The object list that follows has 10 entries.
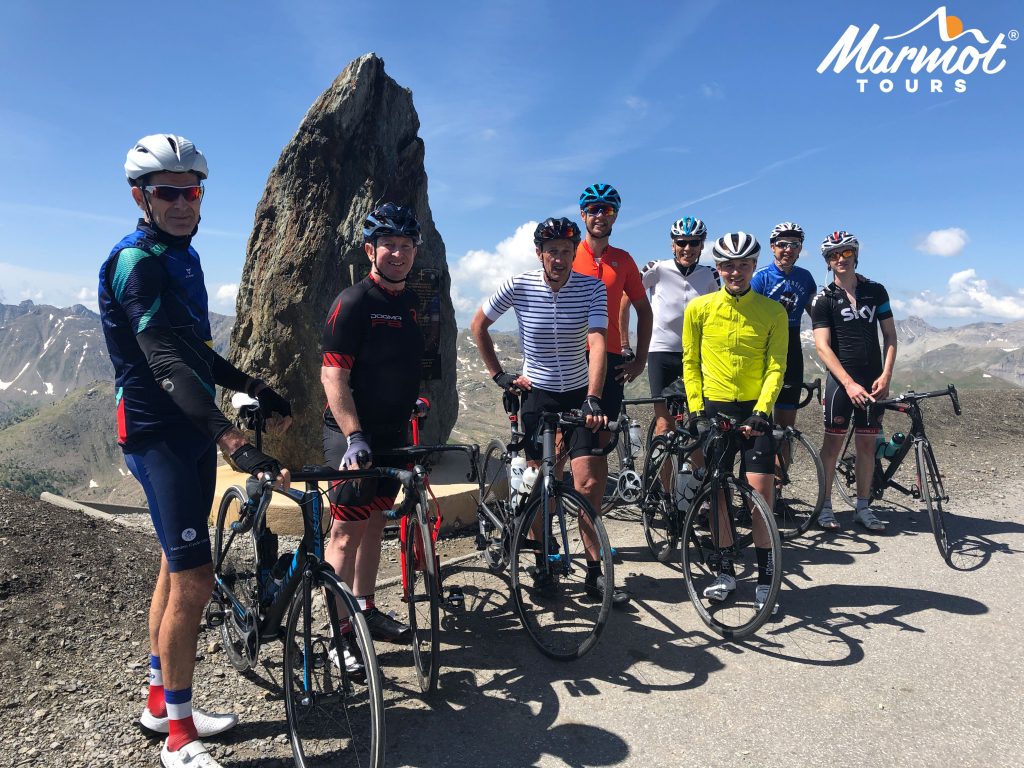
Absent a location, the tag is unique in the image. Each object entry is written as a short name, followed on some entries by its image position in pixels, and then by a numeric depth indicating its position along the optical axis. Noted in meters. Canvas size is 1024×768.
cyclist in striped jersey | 4.80
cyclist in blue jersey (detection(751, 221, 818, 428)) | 6.82
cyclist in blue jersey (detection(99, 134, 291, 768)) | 2.98
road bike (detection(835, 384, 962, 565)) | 6.04
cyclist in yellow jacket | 4.86
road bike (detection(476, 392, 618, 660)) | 4.24
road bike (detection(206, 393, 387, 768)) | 2.94
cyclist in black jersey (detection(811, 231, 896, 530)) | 6.68
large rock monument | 7.48
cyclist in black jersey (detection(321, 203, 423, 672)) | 3.86
